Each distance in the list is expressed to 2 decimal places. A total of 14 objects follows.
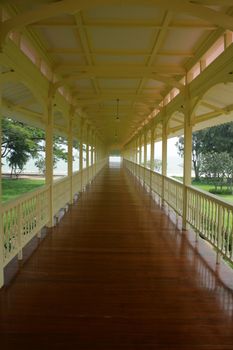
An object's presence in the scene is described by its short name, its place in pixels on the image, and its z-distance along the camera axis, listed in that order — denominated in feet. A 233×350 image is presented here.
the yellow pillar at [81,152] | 41.06
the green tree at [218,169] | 62.21
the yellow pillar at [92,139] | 65.60
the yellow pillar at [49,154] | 22.16
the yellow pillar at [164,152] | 33.04
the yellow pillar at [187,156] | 22.81
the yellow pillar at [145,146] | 53.48
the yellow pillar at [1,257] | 12.28
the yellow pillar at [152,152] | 44.06
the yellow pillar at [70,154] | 31.22
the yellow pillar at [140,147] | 67.25
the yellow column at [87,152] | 51.77
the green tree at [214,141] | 75.66
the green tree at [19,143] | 74.93
